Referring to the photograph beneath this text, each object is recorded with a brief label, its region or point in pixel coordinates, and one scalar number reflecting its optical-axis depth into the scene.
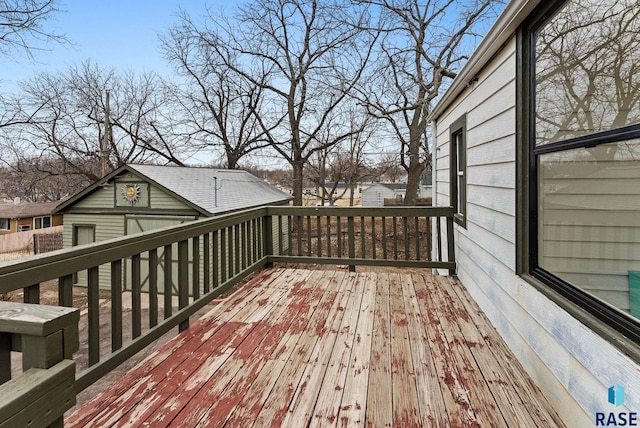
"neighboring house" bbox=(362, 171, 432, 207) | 29.08
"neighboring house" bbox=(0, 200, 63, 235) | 23.89
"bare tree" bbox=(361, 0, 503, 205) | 9.78
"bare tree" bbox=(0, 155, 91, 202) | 16.02
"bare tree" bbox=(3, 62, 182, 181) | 15.35
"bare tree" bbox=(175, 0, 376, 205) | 12.86
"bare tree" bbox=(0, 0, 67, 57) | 6.38
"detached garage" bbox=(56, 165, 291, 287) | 9.45
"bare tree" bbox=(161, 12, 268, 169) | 14.83
